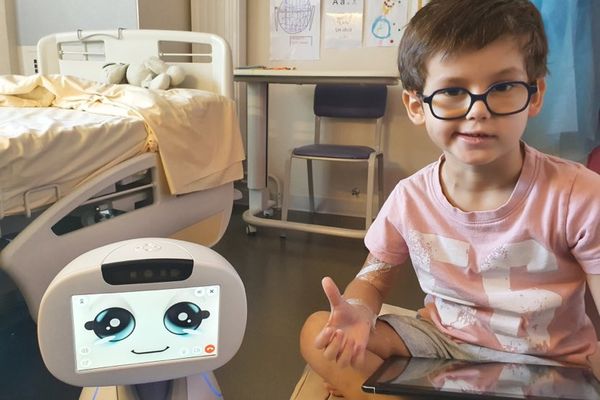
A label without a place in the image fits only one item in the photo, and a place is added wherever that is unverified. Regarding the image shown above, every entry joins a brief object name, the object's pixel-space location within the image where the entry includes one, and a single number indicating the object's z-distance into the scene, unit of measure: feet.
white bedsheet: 2.85
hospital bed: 3.03
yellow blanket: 4.09
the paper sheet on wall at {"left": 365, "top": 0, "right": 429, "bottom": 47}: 7.18
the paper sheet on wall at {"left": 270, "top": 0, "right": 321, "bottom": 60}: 7.66
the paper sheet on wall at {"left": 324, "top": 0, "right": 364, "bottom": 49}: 7.42
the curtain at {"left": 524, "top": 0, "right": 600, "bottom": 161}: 3.70
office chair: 6.42
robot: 1.72
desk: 5.56
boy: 1.91
